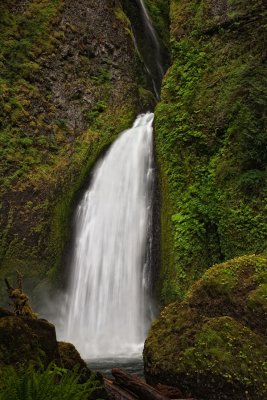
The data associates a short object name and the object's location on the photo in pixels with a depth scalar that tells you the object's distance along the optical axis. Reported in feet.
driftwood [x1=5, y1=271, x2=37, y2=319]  17.89
